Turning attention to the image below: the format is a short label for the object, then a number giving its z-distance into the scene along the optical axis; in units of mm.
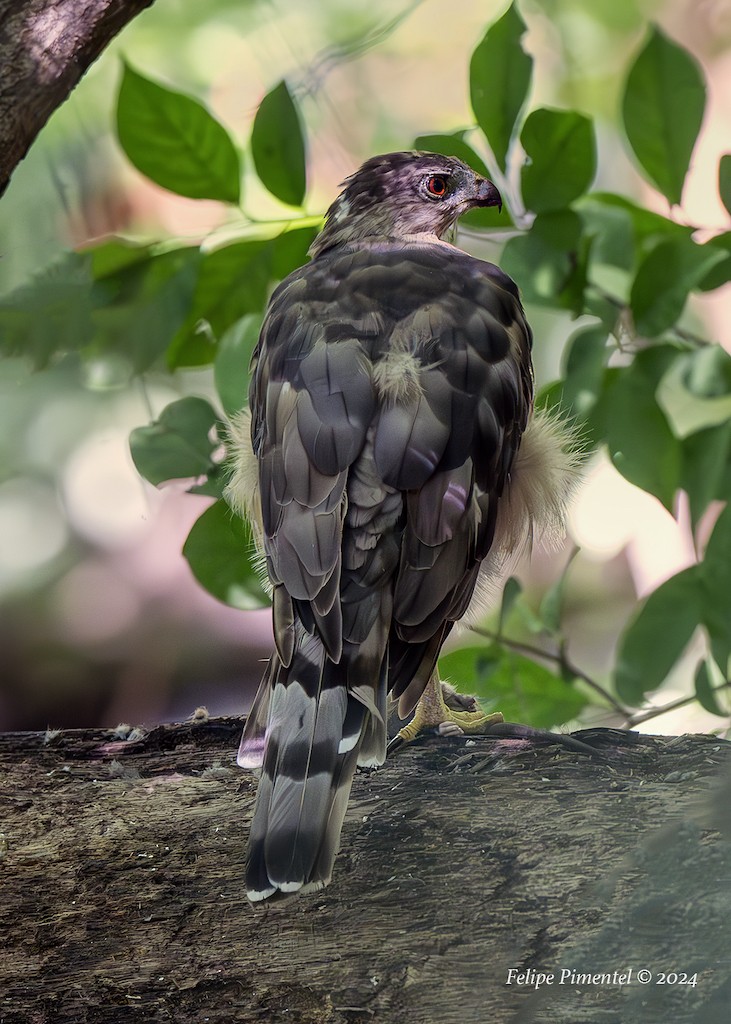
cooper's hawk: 7344
